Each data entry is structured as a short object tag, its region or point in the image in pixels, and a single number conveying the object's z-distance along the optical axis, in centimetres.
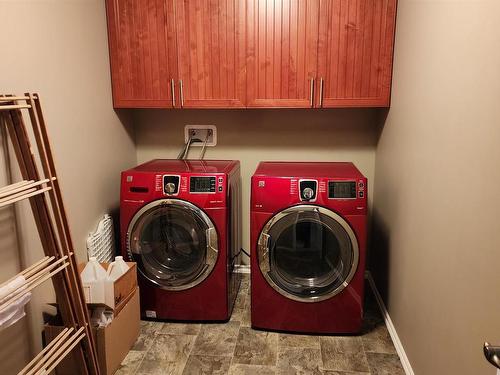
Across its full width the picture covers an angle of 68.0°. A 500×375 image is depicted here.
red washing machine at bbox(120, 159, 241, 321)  212
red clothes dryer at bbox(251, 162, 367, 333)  201
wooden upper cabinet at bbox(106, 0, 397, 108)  222
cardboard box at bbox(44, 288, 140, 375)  175
